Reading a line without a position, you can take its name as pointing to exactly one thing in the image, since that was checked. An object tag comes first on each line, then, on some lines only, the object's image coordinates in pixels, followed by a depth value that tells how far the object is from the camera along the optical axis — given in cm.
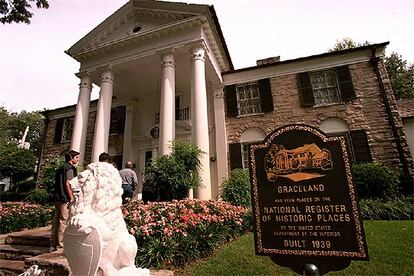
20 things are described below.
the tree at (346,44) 2061
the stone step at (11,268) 438
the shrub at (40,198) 1127
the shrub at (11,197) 1761
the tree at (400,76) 1827
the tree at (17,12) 730
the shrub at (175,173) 773
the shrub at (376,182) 898
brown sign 233
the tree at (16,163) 2098
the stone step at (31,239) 550
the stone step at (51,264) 344
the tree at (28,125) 3267
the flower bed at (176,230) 427
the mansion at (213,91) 1020
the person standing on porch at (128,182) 665
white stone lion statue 183
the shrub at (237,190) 866
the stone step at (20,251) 502
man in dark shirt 471
